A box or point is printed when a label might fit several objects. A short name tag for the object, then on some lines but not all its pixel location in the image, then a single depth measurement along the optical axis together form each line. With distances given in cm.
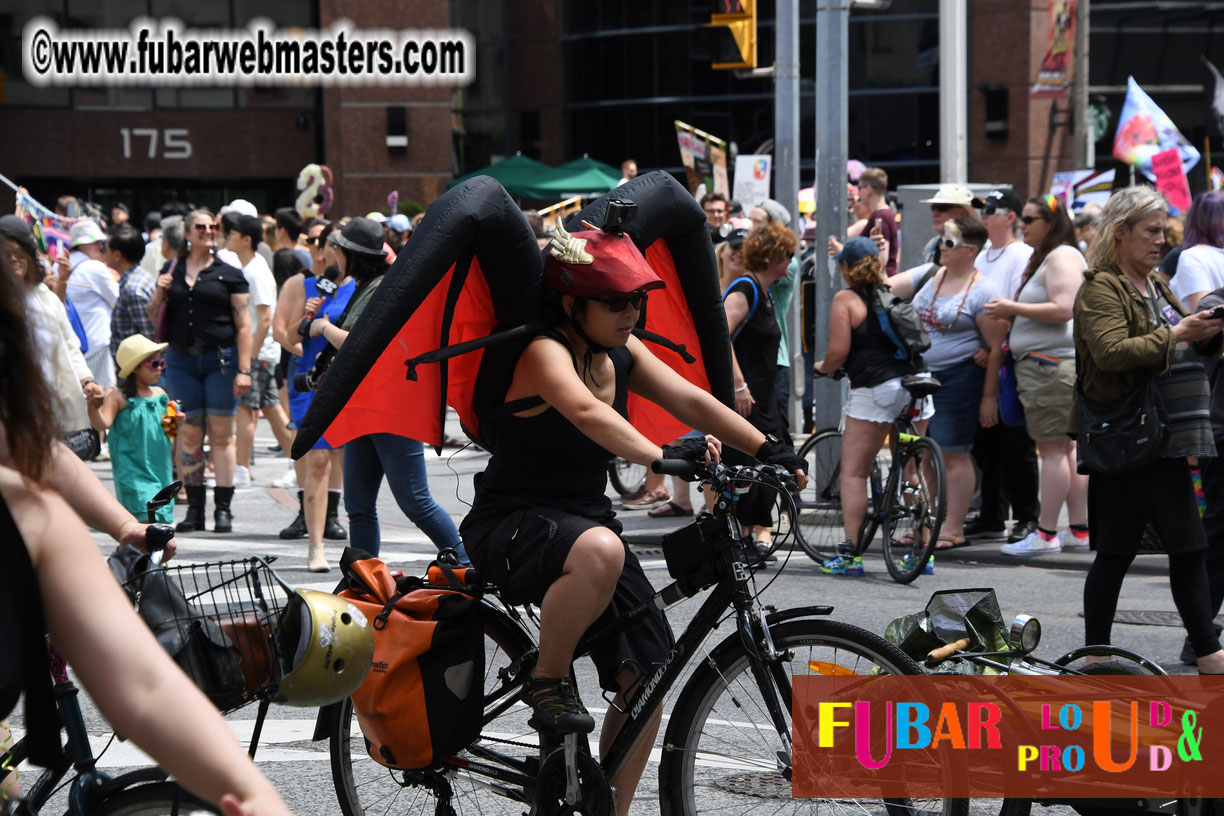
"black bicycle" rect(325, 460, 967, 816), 711
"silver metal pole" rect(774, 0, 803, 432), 2433
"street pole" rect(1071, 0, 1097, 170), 5256
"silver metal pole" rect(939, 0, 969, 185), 3350
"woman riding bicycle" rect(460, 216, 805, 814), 735
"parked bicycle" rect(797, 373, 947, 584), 1639
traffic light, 2566
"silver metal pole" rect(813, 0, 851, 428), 2192
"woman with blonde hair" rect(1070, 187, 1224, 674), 1091
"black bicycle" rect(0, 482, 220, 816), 504
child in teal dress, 1578
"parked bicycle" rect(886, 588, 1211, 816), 762
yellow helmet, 591
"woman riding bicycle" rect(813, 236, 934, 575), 1683
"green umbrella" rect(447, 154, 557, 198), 5587
